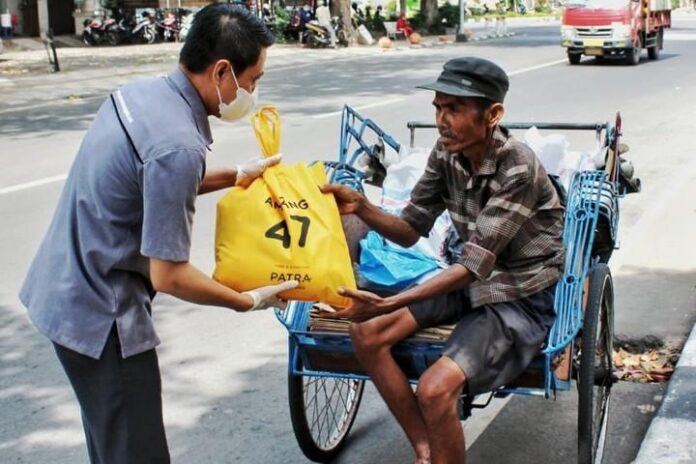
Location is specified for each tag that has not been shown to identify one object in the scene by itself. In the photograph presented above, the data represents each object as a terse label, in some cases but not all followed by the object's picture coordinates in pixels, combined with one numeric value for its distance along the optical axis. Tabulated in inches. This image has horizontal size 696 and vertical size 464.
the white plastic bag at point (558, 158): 167.6
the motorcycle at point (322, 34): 1118.4
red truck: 858.8
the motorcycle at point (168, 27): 1179.3
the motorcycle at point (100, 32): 1149.7
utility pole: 1285.7
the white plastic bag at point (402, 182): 167.9
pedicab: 131.1
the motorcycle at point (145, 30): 1164.5
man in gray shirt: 90.1
